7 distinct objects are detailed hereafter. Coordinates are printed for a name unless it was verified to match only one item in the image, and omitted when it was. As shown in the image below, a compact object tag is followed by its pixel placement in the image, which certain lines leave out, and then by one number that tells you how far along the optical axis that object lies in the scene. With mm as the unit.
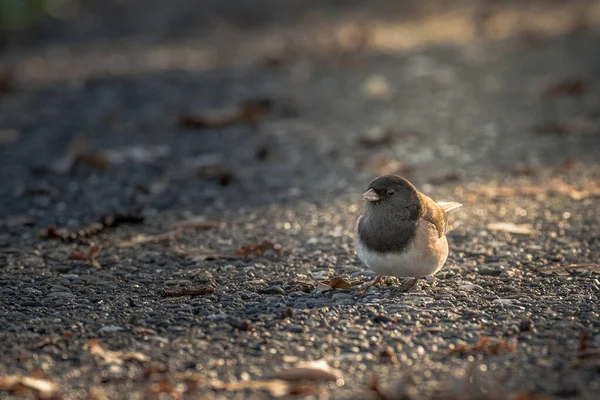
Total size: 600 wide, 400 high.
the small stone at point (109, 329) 7845
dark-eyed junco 8477
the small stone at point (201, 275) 9328
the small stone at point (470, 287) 9039
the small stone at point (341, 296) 8727
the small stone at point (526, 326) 7766
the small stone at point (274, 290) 8875
